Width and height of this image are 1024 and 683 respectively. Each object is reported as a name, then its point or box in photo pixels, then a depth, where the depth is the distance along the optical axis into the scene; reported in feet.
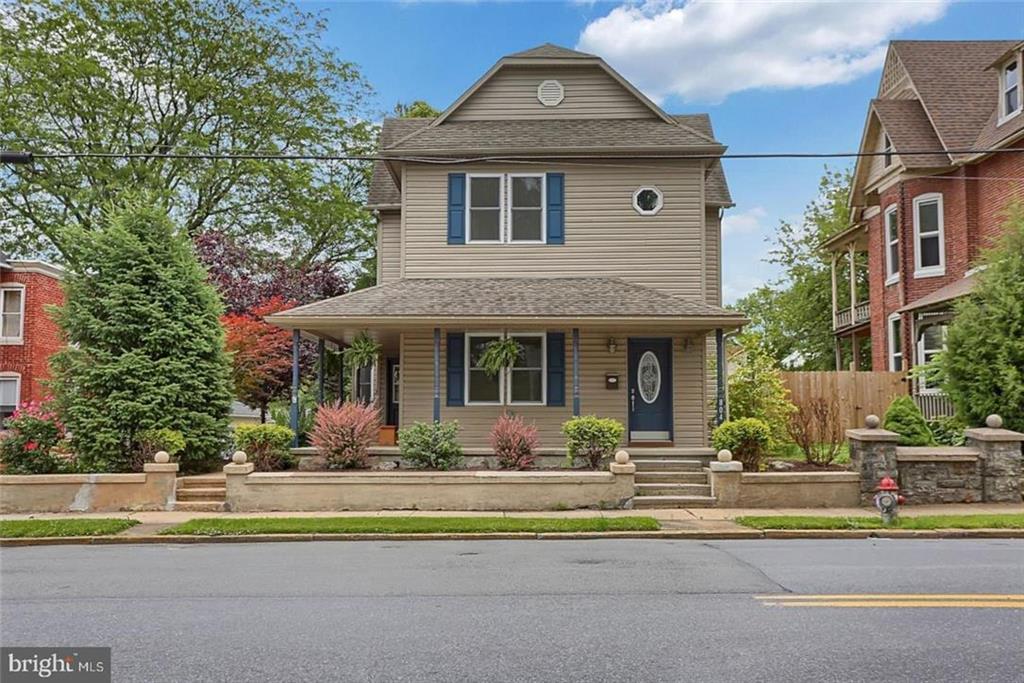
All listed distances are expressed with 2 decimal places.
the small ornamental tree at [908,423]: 43.96
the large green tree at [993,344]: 42.70
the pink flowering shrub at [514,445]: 44.01
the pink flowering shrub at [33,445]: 43.39
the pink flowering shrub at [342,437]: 44.39
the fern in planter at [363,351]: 50.26
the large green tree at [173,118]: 80.23
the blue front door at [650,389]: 51.78
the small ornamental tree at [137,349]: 44.24
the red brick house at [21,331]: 82.33
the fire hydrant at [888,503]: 34.45
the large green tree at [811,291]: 116.47
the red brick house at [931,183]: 60.49
